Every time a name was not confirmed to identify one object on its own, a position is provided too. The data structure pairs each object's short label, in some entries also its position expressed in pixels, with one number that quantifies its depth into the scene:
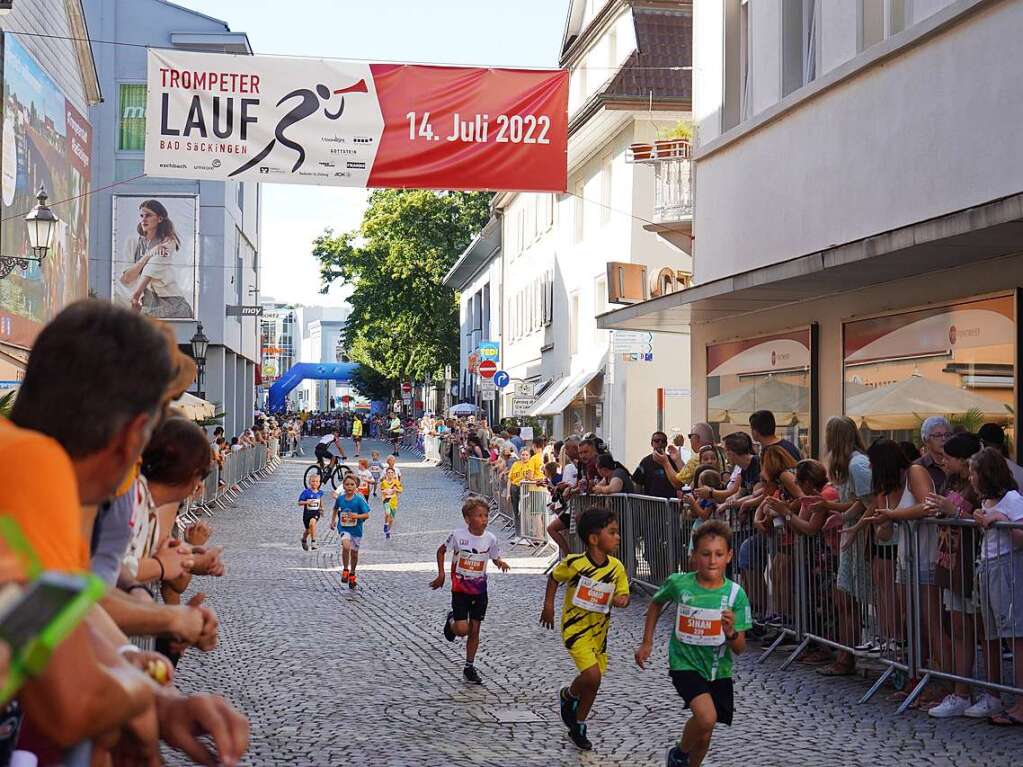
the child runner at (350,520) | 17.08
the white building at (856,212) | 12.34
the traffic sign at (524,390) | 36.50
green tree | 69.75
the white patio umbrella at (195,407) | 28.08
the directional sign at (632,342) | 27.84
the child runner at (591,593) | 8.34
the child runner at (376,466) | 31.70
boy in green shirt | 7.00
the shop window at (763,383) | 17.30
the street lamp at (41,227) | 17.94
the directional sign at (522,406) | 37.16
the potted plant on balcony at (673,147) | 24.50
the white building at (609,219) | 31.27
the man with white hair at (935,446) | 10.50
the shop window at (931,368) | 12.71
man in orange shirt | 2.18
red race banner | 14.02
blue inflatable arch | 90.25
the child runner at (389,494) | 25.88
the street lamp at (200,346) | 35.41
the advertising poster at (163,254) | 46.16
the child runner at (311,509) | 21.92
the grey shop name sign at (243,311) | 49.59
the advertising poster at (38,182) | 26.05
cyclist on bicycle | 40.83
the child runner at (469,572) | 10.88
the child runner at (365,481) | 22.72
